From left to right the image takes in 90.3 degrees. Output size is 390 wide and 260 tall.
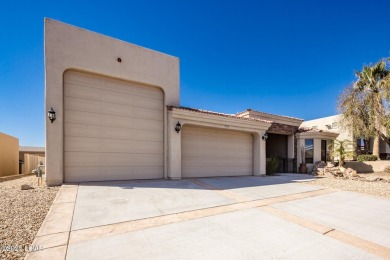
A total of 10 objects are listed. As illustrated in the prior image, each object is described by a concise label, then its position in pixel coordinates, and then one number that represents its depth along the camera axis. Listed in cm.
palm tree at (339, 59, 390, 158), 1593
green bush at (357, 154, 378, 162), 1870
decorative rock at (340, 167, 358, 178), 1312
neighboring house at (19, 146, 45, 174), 1880
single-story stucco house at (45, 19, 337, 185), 758
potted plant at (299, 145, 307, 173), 1542
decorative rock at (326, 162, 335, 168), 1497
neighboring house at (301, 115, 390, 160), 2350
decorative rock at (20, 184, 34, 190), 686
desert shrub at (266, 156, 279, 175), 1375
